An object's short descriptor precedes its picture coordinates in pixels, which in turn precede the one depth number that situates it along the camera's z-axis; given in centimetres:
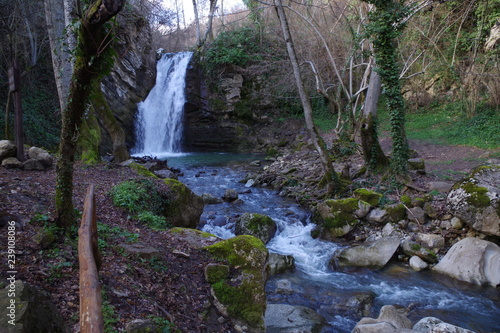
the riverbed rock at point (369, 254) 632
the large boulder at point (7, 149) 647
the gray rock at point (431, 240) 658
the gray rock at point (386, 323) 364
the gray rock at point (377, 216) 754
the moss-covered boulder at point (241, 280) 368
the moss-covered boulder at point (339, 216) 769
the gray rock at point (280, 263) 607
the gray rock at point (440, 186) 799
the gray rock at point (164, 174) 1133
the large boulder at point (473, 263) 550
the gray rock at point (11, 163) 621
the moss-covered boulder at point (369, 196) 799
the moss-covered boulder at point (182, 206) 668
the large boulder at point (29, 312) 200
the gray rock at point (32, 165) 649
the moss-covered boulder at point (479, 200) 612
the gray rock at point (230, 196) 1052
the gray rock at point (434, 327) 370
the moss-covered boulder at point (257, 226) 747
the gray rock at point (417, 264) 611
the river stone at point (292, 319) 420
